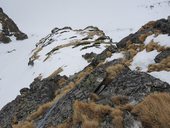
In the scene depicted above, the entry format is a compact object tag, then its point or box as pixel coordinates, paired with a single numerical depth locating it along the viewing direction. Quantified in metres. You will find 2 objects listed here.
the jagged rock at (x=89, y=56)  33.22
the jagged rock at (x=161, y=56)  16.95
